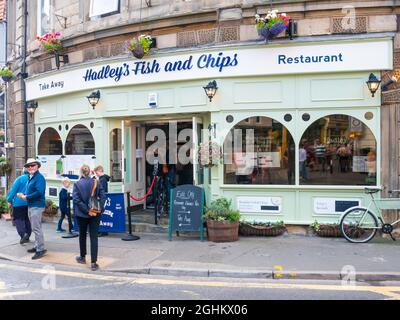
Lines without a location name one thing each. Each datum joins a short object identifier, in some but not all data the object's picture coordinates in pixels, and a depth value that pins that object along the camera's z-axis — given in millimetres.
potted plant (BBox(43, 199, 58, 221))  12789
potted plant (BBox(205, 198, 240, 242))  9070
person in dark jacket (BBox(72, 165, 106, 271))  7461
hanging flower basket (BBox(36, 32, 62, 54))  12406
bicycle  8930
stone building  9320
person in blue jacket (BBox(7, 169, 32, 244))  9242
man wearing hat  8234
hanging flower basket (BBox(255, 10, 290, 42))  9156
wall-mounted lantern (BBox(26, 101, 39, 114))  13844
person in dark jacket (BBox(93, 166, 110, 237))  9828
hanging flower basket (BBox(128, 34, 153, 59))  10477
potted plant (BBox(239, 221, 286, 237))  9648
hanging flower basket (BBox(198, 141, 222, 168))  9945
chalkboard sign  9312
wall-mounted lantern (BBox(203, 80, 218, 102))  9906
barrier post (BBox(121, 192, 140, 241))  9609
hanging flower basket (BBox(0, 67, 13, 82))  15148
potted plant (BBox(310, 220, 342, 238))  9352
